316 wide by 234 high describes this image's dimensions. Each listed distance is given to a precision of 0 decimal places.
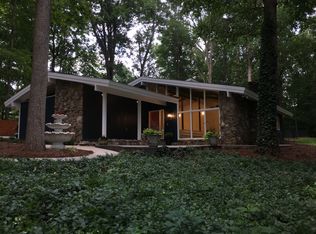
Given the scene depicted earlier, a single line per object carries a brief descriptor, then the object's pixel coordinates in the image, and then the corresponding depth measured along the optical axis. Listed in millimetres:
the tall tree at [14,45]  14172
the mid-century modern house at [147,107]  10620
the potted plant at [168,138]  11696
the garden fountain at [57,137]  7710
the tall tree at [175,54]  23350
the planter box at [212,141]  10242
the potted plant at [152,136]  9302
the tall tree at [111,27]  20780
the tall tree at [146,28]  21536
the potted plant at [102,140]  9965
